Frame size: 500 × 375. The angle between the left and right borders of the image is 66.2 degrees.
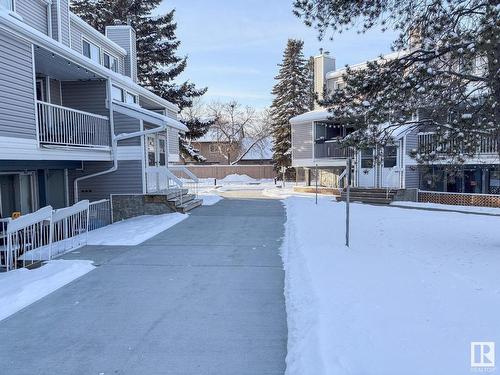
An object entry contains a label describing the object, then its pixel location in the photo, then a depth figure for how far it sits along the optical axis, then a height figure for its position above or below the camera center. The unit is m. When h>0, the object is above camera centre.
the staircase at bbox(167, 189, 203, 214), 14.23 -1.37
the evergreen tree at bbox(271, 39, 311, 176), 33.19 +6.03
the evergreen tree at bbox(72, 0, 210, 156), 25.67 +8.61
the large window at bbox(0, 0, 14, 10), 10.87 +4.79
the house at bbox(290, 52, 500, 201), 18.12 +0.23
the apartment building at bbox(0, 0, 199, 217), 8.22 +1.37
